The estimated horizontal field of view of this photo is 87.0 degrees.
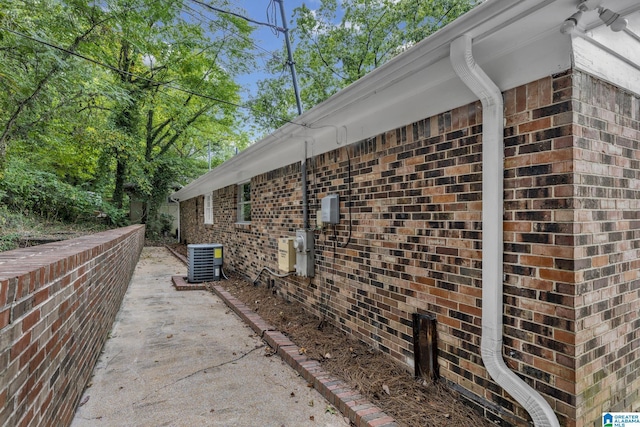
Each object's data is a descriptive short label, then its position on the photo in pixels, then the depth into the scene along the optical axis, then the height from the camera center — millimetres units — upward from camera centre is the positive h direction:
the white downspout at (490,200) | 2168 +100
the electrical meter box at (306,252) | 4535 -489
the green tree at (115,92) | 6676 +3851
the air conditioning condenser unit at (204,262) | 7598 -1057
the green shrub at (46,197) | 9406 +613
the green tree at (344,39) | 11523 +6760
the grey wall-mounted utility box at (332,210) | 4020 +67
